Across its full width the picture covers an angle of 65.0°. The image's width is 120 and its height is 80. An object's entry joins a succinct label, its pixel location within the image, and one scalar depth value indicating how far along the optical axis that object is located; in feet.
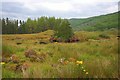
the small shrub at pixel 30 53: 11.78
